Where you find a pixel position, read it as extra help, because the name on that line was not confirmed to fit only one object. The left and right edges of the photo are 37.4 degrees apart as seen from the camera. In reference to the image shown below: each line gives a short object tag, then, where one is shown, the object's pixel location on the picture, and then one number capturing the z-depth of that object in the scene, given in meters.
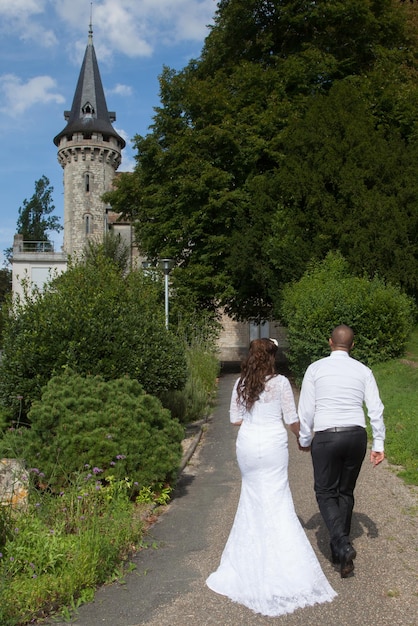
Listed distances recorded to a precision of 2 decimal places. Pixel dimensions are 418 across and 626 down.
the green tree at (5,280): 64.18
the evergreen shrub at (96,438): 6.34
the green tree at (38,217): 68.69
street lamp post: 16.84
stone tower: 55.62
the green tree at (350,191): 17.94
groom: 4.77
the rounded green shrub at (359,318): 15.15
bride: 4.25
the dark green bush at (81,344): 9.13
